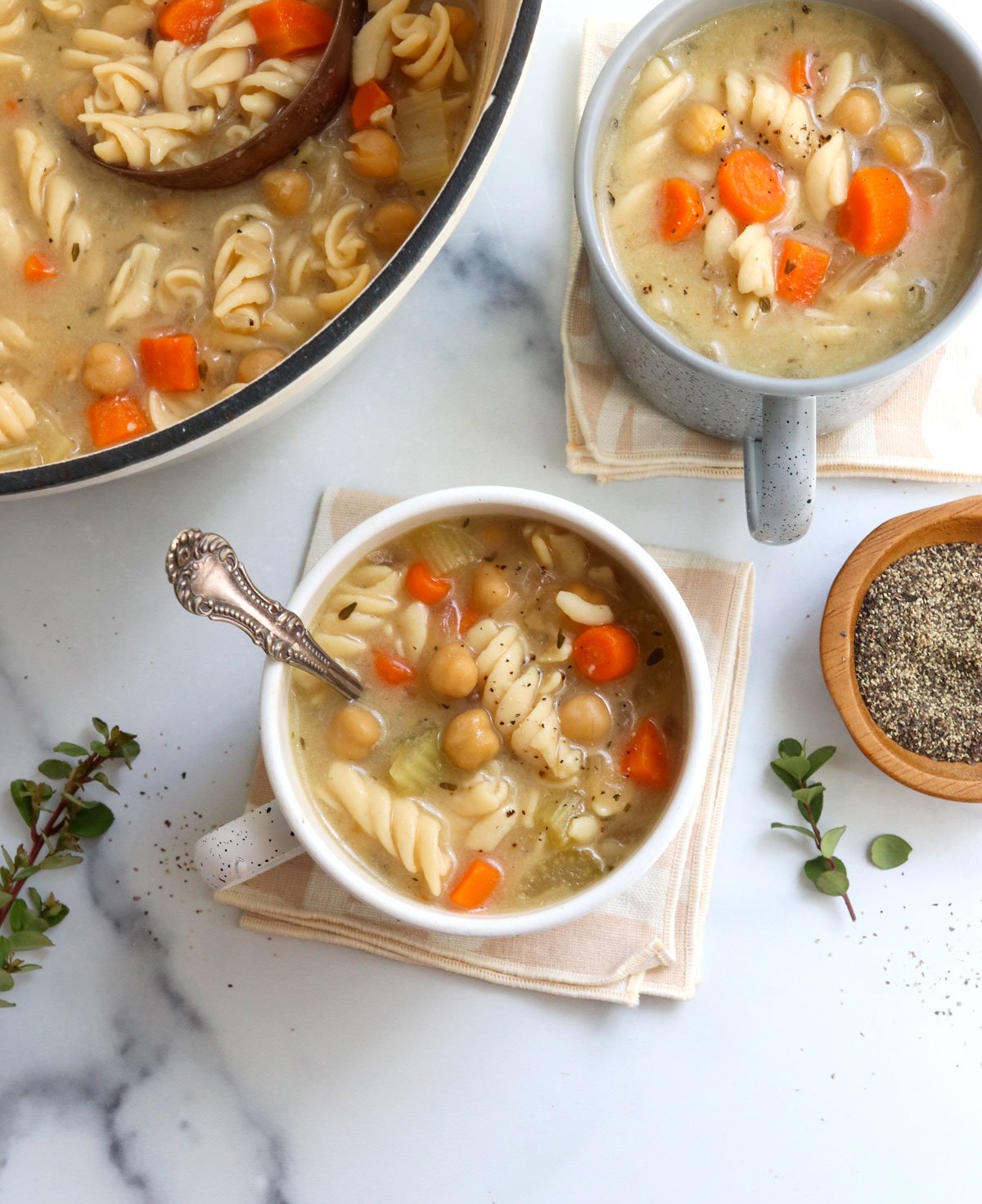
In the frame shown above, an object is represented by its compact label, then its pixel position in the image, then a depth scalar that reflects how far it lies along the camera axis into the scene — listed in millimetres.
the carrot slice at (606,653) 473
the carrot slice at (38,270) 507
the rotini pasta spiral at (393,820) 465
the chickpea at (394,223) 498
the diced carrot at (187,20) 507
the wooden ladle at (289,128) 493
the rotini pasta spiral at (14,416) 499
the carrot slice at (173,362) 502
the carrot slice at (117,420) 503
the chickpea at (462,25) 505
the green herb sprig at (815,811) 515
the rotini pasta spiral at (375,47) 503
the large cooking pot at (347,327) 440
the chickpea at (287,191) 502
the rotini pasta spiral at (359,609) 477
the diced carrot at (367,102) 501
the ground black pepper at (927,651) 514
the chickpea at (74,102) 510
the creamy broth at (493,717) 470
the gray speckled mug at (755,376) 460
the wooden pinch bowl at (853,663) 504
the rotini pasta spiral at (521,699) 471
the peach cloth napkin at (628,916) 512
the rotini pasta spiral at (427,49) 496
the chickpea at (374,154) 497
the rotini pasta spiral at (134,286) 504
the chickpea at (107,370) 500
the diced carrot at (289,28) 503
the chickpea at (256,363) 497
